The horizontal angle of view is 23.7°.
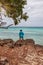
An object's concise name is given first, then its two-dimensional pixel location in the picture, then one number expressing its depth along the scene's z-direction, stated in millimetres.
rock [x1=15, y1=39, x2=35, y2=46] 7874
